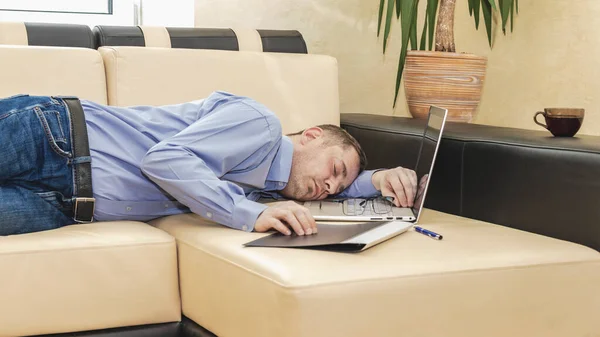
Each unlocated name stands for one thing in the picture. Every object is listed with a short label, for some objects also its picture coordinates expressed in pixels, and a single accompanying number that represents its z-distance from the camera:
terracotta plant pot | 2.54
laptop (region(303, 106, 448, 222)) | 1.72
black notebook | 1.38
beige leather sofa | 1.27
